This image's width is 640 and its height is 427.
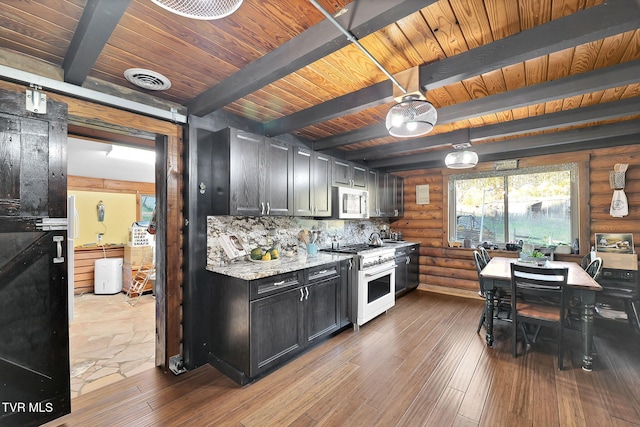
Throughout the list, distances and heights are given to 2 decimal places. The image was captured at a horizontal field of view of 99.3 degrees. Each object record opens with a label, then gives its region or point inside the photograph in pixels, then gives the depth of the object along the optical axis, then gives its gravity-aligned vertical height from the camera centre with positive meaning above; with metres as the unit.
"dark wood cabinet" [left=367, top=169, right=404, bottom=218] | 4.94 +0.38
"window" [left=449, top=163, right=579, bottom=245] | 4.30 +0.14
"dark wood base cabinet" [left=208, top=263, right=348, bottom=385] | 2.38 -1.02
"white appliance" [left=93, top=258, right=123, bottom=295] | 5.18 -1.20
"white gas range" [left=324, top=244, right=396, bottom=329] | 3.51 -0.93
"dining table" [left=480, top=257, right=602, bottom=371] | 2.55 -0.79
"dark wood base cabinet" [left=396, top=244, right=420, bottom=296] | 4.75 -1.03
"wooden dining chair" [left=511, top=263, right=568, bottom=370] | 2.58 -0.79
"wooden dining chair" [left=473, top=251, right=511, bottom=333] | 3.37 -1.14
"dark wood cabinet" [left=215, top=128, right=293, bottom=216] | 2.65 +0.42
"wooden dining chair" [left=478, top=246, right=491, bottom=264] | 4.30 -0.67
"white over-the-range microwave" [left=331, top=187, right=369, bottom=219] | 4.01 +0.17
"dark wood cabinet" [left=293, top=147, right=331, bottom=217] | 3.41 +0.42
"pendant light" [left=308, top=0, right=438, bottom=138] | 1.87 +0.73
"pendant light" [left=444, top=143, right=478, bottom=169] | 3.10 +0.63
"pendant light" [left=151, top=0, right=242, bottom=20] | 1.09 +0.85
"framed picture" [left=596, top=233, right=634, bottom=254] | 3.75 -0.41
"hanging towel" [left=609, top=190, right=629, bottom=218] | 3.75 +0.11
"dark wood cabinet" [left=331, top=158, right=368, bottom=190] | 4.13 +0.65
